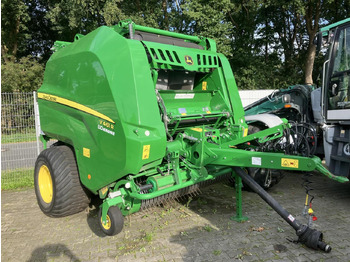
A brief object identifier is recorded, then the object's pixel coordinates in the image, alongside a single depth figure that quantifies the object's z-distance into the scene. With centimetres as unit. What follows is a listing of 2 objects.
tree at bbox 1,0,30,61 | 1467
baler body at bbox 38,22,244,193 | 293
